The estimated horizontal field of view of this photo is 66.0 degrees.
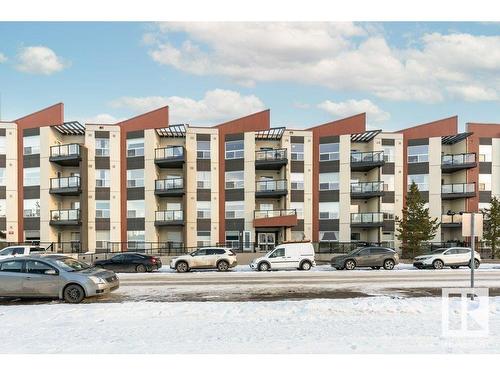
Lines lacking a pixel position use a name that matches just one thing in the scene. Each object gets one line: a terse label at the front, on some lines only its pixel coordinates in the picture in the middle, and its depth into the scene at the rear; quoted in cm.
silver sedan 1365
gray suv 2570
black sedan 2605
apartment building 3716
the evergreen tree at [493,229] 3269
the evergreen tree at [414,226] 3312
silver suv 2570
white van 2534
